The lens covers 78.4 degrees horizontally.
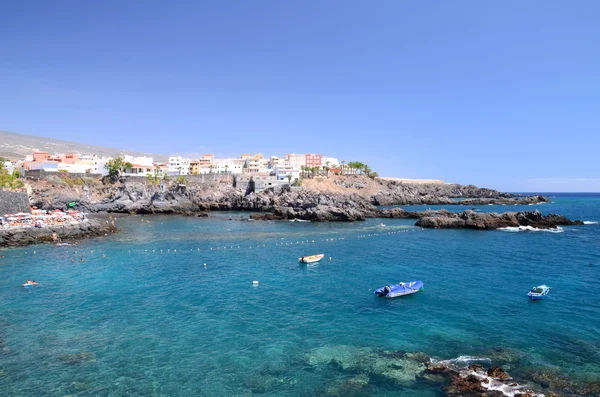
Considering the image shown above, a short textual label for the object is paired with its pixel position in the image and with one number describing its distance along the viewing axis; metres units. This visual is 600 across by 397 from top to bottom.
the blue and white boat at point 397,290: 27.62
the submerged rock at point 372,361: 16.56
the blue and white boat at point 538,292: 26.98
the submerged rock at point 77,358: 17.61
